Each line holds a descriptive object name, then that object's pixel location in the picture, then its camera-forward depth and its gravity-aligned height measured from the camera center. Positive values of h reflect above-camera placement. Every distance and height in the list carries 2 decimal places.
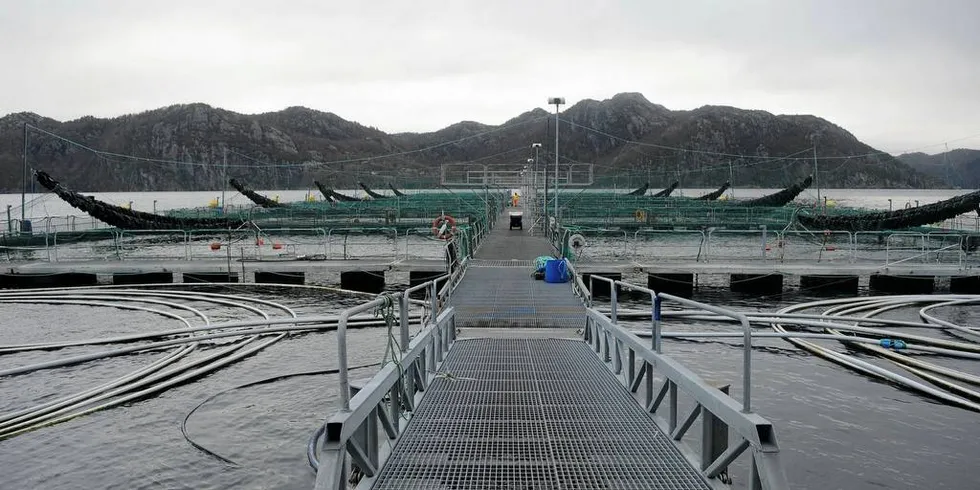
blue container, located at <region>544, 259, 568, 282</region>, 17.42 -1.43
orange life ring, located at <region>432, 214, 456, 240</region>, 20.90 -0.46
